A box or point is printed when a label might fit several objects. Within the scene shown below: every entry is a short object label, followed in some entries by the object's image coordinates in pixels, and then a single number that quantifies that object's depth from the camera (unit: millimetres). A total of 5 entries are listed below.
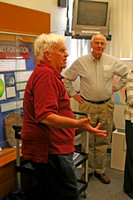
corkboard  2178
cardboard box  3040
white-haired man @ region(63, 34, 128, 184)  2680
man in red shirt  1309
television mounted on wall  3215
